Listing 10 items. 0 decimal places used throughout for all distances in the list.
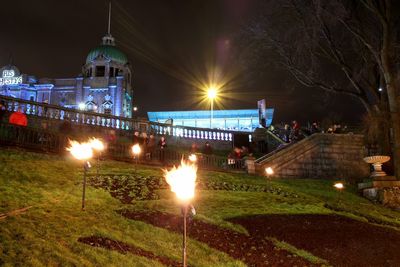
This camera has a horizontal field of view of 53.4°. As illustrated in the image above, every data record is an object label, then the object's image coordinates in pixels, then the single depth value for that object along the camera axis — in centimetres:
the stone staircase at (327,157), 2720
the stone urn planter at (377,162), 2295
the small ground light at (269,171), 2502
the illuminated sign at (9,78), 9750
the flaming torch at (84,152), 1273
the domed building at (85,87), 9719
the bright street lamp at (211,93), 3941
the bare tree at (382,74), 2289
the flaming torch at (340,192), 2011
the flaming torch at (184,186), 837
